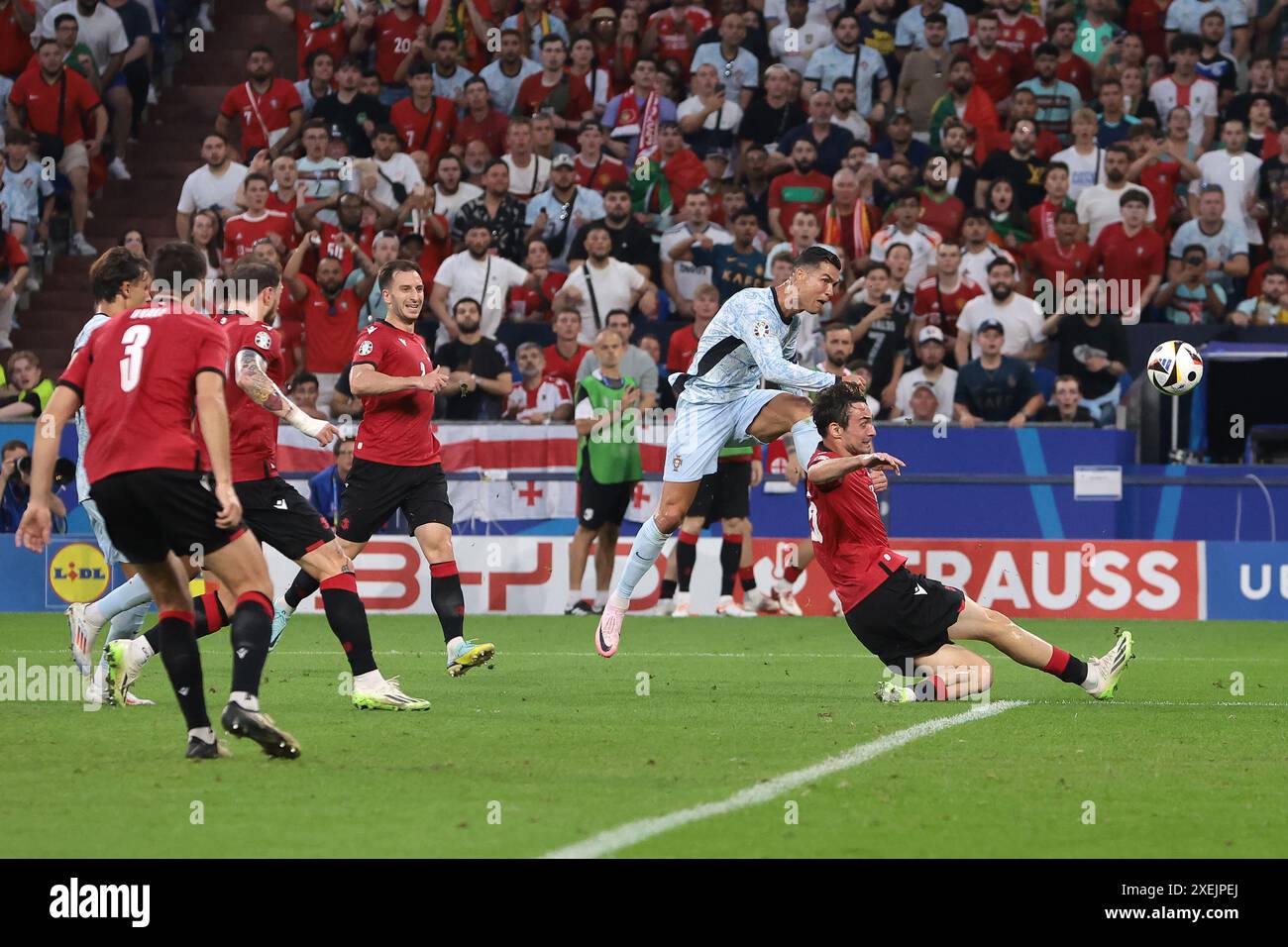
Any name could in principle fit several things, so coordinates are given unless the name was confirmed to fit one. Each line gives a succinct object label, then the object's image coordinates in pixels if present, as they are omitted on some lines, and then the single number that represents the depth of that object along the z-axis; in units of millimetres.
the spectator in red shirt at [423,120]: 21484
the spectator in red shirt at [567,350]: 18500
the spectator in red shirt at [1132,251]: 19109
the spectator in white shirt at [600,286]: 19031
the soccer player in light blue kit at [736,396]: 10805
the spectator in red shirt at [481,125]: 21469
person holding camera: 17750
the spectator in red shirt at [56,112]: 21969
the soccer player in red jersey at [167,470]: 7355
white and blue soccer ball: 14539
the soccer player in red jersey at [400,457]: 10484
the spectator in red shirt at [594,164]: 20734
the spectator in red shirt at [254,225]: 19984
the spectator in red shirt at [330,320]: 19500
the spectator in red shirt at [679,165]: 20844
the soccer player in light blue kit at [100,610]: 9406
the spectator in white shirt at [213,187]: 20938
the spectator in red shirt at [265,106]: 22062
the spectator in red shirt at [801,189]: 20062
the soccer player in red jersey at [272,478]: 9016
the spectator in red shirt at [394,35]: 22438
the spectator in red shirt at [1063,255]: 19062
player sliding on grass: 9688
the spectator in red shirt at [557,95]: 21625
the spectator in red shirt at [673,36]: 22109
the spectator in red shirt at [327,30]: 22656
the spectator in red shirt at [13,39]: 22797
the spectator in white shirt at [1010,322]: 18531
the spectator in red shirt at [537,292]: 19609
